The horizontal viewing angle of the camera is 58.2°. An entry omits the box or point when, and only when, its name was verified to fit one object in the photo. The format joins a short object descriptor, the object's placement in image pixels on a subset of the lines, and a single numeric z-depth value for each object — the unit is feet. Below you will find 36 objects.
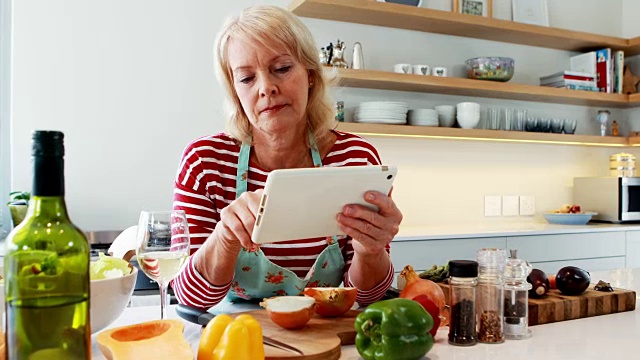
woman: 4.37
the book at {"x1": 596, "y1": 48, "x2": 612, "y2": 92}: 12.90
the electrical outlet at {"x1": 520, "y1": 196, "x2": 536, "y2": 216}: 12.78
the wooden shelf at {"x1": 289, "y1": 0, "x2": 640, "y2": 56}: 10.37
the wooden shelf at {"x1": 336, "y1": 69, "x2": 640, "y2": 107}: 10.53
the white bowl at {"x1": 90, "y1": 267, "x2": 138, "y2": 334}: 3.11
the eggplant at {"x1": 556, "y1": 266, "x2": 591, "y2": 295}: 4.18
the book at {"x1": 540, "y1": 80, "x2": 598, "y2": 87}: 12.42
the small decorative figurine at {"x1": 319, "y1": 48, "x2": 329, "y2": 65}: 10.30
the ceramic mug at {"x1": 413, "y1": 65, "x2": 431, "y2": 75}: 11.05
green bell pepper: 2.90
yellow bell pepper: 2.58
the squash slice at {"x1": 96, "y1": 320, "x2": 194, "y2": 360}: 2.58
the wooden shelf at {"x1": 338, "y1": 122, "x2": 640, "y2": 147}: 10.40
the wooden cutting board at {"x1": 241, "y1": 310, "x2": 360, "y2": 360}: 2.98
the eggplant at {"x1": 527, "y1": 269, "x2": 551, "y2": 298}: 4.11
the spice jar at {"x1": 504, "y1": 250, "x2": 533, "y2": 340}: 3.51
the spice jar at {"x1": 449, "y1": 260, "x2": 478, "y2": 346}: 3.32
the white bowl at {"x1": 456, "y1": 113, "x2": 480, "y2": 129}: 11.20
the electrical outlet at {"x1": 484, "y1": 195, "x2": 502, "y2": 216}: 12.42
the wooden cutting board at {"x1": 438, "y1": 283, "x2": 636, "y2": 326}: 3.89
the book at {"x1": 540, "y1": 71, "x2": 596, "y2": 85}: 12.41
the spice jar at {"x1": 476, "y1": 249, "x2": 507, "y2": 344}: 3.40
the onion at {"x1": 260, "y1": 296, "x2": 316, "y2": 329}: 3.34
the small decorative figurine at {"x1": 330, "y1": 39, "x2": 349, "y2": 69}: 10.35
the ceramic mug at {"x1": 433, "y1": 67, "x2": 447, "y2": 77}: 11.24
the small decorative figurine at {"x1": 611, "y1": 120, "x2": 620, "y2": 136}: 13.70
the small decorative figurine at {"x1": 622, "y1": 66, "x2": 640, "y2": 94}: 13.55
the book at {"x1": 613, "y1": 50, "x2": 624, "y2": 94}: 13.12
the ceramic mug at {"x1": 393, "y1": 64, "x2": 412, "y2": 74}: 10.89
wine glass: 3.26
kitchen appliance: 12.16
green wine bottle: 2.19
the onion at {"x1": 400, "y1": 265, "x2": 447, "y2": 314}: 3.45
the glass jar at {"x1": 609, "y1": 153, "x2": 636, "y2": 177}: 13.24
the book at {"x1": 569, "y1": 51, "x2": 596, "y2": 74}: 12.88
